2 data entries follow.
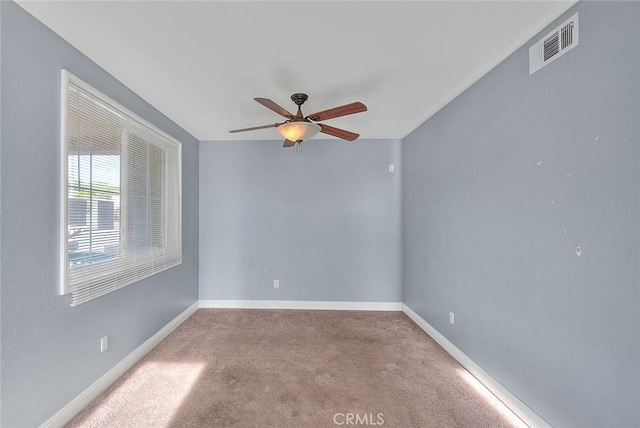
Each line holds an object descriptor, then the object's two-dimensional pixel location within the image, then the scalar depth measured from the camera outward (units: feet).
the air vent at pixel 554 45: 4.30
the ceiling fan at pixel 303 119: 5.84
